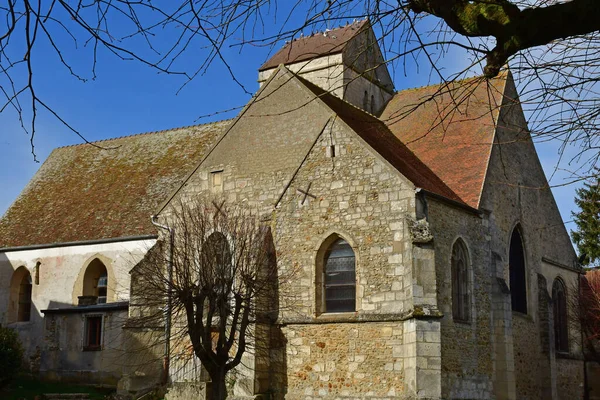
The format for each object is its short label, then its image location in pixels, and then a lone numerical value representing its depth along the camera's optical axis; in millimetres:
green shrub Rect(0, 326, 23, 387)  21672
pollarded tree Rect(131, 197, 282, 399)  17328
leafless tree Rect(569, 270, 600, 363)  26719
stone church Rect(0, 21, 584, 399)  18172
